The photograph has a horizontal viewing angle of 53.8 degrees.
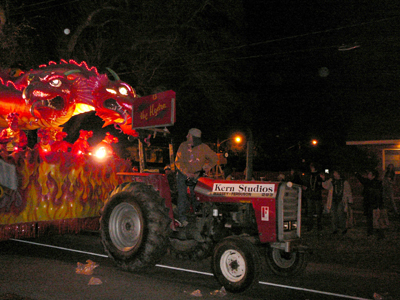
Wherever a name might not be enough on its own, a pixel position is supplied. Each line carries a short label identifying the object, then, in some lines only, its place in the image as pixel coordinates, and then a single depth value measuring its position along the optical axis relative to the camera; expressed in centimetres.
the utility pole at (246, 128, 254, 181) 709
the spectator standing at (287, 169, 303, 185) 1275
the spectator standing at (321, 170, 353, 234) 1053
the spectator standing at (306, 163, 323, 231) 1130
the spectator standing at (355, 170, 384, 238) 1004
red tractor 519
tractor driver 605
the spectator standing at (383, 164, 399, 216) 1206
